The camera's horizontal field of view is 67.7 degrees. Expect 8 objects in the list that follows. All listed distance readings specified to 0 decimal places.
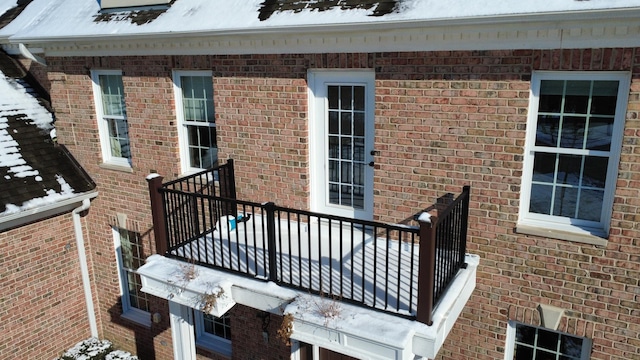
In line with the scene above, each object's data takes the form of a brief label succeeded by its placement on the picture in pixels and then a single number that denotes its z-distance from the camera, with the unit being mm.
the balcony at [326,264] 4270
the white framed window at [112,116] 7977
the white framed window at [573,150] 4426
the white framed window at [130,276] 8820
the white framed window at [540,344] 5125
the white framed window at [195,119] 7012
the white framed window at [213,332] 7846
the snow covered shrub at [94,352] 8836
